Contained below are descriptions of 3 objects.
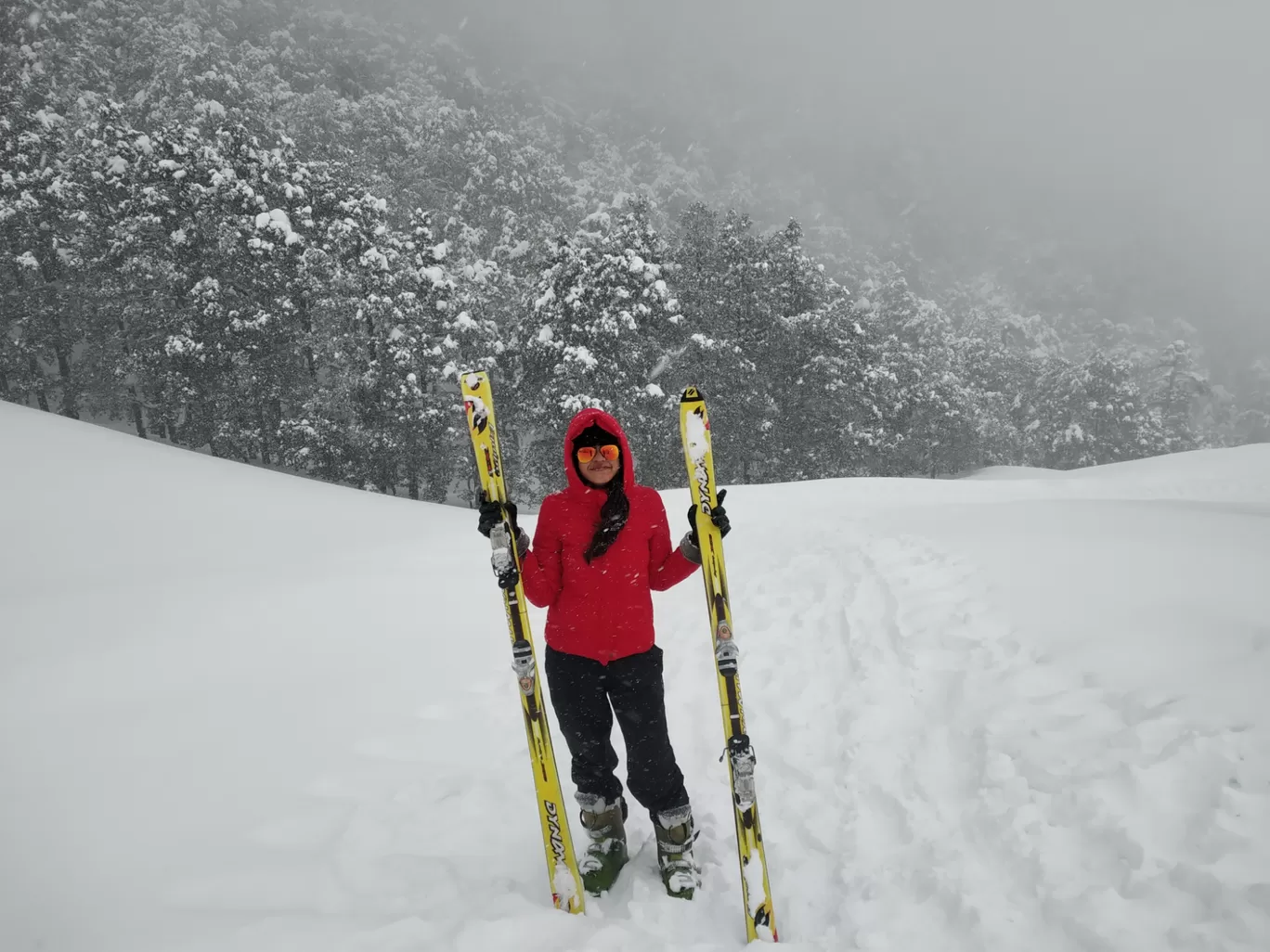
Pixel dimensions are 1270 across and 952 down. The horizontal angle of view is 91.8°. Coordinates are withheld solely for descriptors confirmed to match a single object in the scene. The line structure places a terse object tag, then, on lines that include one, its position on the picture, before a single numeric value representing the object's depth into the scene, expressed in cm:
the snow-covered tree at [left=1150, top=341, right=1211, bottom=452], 5143
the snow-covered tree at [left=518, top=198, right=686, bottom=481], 2112
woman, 285
